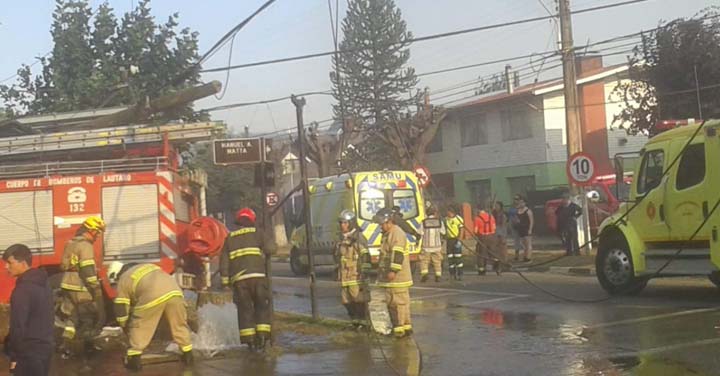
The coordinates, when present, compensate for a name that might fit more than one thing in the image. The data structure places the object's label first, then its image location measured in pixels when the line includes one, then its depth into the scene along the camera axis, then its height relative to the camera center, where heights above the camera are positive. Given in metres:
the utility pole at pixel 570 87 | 23.36 +3.28
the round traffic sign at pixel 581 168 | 20.98 +1.13
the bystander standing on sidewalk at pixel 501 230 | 22.63 -0.13
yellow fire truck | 13.88 -0.04
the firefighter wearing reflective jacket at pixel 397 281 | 11.56 -0.61
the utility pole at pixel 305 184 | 12.52 +0.66
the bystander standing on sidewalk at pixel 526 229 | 24.12 -0.15
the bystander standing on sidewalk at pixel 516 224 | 24.66 -0.01
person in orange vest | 21.70 -0.25
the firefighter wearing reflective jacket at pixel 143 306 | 9.58 -0.62
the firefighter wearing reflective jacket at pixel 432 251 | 20.88 -0.49
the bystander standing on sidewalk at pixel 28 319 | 6.56 -0.47
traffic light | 11.98 +0.77
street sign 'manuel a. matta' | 11.64 +1.05
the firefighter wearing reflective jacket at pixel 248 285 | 10.80 -0.53
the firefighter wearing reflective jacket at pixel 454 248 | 20.92 -0.46
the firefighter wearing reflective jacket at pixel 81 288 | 10.93 -0.47
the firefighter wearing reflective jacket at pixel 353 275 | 12.91 -0.58
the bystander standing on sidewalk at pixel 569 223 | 23.97 -0.05
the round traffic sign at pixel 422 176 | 24.19 +1.35
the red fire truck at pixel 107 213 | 12.51 +0.43
